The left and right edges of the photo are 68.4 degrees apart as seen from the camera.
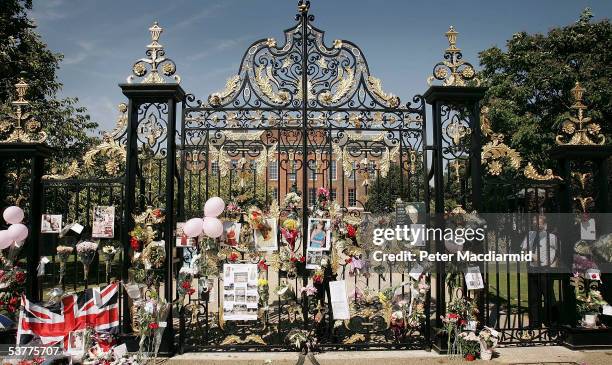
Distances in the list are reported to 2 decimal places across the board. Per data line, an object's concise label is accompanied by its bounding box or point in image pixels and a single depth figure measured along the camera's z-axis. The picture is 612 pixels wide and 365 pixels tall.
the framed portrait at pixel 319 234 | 6.20
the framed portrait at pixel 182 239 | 6.28
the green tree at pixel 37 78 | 11.25
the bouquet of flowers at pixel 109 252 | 6.07
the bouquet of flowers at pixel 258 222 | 6.18
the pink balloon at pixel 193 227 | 5.87
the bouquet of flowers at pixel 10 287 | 6.21
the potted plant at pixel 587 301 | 6.26
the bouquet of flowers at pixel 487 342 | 5.78
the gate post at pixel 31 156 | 6.17
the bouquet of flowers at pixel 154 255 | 5.94
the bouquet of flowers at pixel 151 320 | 5.58
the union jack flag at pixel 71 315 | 5.80
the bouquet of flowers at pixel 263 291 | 6.18
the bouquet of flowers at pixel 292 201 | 6.30
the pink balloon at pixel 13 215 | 6.11
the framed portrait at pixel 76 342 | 5.64
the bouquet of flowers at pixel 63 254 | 6.18
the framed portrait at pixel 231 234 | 6.25
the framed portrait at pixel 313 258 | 6.17
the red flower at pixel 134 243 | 5.91
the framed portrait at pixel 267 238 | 6.25
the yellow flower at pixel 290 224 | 6.22
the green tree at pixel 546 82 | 13.36
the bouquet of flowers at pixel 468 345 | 5.77
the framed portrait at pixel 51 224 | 6.20
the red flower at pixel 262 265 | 6.17
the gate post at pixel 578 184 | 6.51
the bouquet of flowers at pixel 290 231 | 6.23
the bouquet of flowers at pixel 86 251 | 6.13
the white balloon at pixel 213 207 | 5.95
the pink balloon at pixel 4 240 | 5.90
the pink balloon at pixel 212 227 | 5.87
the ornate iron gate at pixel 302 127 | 6.39
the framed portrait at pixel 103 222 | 6.14
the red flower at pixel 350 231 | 6.21
